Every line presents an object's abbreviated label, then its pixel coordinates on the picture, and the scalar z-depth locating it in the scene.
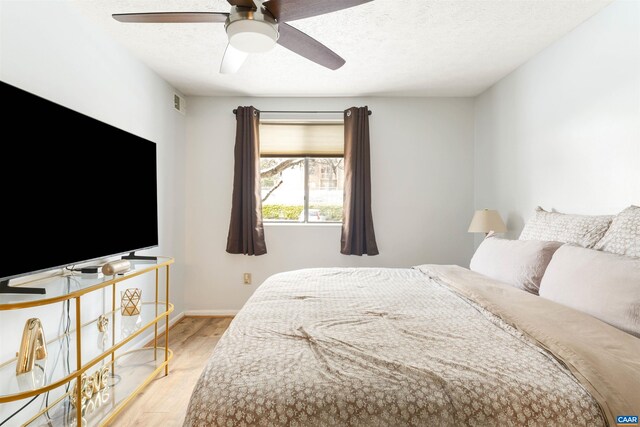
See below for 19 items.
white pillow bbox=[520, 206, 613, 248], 1.87
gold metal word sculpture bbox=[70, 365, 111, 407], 1.83
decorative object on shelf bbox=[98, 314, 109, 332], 2.01
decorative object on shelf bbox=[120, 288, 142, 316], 2.23
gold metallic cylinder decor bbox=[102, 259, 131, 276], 1.73
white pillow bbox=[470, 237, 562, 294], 1.89
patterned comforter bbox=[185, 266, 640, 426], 0.90
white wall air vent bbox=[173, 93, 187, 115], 3.50
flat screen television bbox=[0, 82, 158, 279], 1.35
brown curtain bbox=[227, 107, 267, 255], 3.61
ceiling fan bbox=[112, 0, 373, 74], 1.47
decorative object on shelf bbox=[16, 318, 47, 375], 1.44
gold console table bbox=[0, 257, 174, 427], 1.39
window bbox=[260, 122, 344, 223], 3.93
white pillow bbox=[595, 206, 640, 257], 1.56
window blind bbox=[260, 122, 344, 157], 3.81
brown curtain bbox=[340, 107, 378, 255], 3.63
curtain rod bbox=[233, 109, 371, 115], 3.75
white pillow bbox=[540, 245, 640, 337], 1.27
